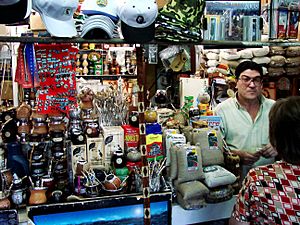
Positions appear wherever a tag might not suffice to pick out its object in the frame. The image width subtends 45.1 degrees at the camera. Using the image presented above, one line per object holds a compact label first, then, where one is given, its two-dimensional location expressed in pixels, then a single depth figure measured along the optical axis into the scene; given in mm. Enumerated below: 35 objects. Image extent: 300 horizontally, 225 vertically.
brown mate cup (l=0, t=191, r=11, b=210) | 1626
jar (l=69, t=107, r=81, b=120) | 1917
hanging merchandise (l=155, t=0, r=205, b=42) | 1610
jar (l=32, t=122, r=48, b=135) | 1855
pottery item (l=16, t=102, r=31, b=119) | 1880
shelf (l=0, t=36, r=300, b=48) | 1370
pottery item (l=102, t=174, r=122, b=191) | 1774
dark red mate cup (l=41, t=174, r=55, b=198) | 1744
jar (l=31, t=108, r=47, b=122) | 1859
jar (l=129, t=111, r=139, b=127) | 2029
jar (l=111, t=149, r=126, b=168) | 1884
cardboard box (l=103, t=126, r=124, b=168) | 1932
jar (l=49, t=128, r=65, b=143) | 1854
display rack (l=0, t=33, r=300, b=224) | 1387
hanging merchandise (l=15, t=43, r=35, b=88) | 1604
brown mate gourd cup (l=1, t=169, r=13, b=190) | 1714
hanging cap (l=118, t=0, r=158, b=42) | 1437
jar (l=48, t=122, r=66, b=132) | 1880
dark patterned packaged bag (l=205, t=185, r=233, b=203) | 1875
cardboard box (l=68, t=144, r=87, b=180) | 1859
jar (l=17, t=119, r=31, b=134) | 1859
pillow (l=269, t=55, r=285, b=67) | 4141
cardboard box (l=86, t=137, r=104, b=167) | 1898
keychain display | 1672
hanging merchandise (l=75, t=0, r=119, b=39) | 1438
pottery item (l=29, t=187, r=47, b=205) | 1676
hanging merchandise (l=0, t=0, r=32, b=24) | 1244
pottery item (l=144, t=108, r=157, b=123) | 1989
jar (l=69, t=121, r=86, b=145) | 1867
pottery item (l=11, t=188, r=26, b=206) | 1672
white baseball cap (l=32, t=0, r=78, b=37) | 1389
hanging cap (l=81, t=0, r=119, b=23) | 1480
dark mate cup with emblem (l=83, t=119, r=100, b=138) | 1919
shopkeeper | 2336
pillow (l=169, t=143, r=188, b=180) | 1892
